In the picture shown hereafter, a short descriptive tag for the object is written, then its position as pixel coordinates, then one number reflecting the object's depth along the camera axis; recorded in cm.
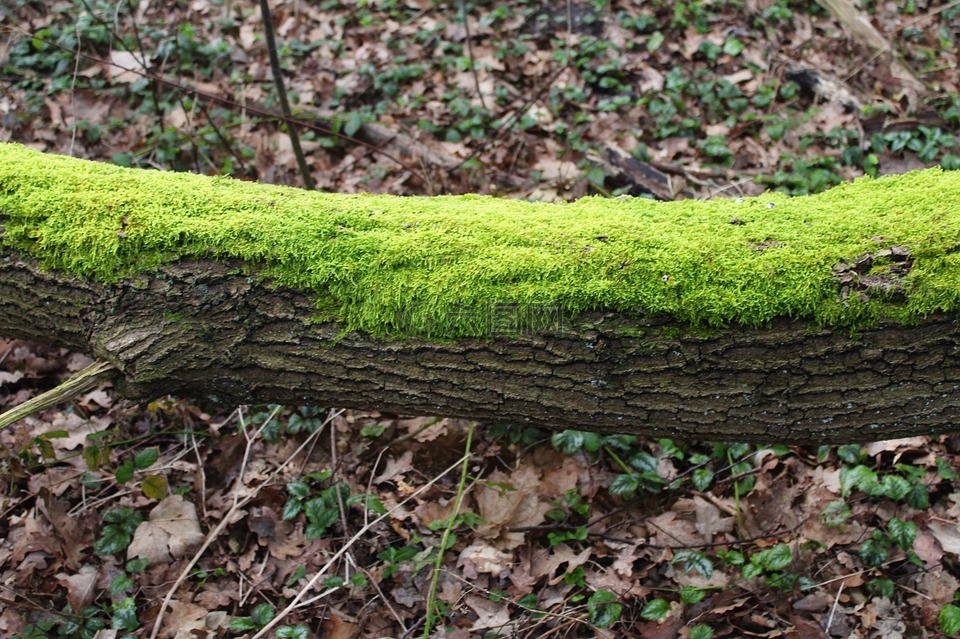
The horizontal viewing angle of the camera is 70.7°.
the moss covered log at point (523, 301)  188
